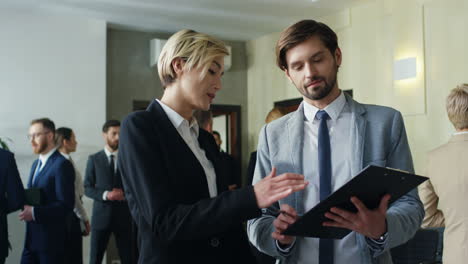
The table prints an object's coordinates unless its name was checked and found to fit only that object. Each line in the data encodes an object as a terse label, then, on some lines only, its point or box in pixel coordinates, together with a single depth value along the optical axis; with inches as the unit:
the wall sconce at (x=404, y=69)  216.0
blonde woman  54.8
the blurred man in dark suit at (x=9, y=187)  150.6
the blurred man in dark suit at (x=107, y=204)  215.0
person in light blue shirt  63.5
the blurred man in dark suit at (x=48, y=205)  160.6
